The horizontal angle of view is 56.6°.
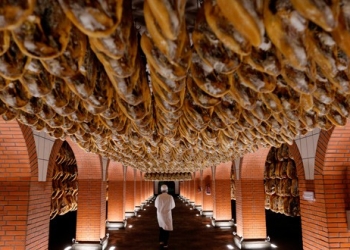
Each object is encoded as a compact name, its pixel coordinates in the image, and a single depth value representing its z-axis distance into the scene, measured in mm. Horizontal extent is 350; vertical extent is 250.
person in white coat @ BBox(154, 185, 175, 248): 10188
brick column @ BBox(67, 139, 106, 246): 11438
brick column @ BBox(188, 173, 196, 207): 29819
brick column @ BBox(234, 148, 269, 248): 11562
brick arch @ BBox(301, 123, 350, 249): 5691
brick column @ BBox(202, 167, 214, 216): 22609
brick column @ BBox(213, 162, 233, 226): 17594
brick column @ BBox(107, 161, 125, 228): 16922
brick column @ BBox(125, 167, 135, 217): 22469
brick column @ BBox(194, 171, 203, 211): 26725
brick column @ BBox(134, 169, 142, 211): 26608
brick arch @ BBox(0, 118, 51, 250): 5527
